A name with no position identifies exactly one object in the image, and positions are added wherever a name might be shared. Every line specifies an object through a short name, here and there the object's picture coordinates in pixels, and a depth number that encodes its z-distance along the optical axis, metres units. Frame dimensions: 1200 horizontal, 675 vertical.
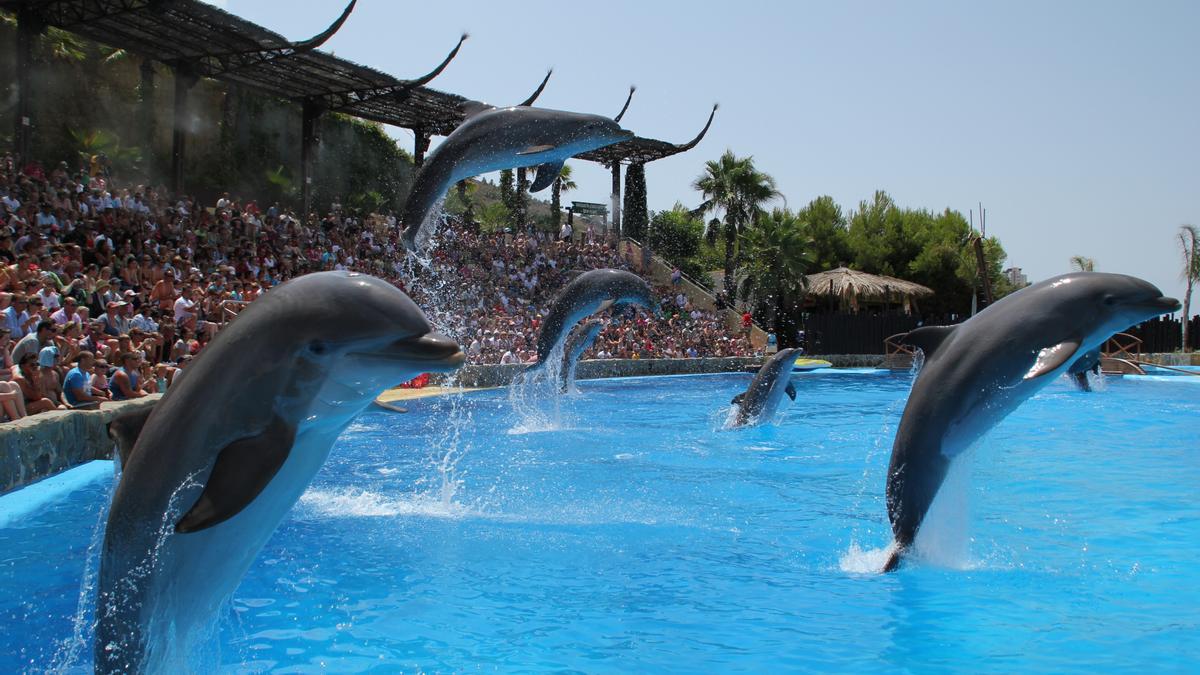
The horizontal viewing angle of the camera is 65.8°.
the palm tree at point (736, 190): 33.75
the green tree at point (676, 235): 40.06
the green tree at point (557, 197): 31.98
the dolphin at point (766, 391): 10.75
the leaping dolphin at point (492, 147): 6.92
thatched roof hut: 31.00
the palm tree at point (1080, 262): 38.53
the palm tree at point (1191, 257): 38.00
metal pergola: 15.62
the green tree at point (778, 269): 31.03
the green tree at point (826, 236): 39.59
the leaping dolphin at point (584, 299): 11.17
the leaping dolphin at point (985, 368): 4.63
